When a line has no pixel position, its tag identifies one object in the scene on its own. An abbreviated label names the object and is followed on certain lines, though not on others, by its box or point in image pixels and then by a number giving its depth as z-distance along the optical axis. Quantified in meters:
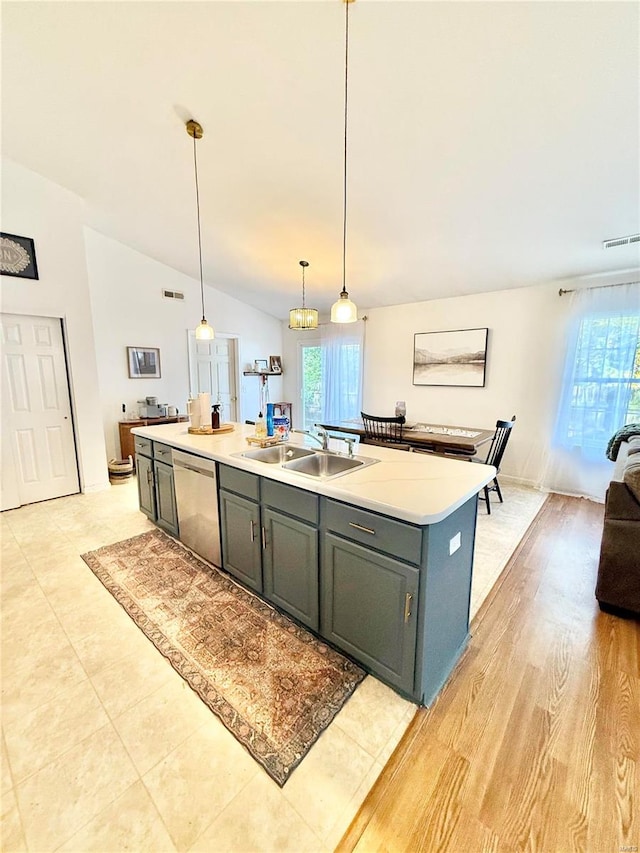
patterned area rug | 1.37
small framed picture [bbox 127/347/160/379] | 4.84
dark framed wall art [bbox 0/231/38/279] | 3.25
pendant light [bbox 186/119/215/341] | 2.44
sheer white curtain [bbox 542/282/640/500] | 3.46
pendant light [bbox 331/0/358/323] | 2.15
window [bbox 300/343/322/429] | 6.45
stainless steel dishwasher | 2.29
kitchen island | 1.37
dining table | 3.23
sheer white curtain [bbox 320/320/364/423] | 5.65
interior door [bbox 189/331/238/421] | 5.60
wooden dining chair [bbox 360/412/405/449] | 3.58
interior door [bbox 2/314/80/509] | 3.41
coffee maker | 4.83
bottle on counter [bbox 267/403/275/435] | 2.48
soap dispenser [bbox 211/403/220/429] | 2.91
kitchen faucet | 2.23
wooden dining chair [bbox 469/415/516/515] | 3.35
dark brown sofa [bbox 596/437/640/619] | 1.97
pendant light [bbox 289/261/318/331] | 3.56
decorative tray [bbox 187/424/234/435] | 2.82
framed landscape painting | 4.43
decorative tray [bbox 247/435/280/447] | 2.35
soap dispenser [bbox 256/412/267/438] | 2.50
